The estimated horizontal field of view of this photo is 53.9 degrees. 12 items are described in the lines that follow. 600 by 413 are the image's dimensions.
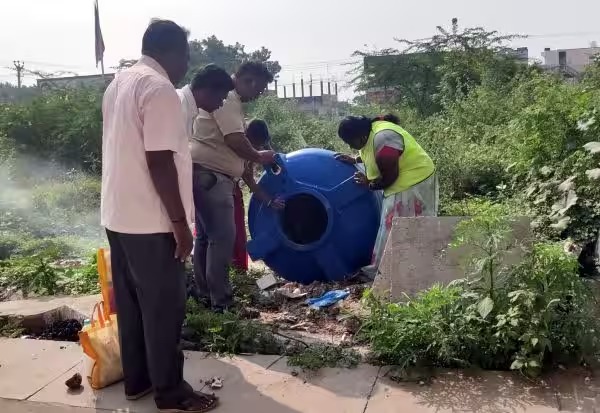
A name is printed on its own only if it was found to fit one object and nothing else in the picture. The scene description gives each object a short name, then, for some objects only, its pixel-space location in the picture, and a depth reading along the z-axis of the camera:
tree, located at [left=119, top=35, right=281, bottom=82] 42.47
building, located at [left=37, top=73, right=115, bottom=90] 24.95
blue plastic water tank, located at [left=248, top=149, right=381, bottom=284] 5.01
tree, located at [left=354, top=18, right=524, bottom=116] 17.44
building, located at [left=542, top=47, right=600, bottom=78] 47.75
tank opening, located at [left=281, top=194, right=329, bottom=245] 5.18
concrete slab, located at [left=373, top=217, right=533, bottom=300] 3.78
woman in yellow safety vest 4.59
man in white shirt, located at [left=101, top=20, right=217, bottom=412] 2.63
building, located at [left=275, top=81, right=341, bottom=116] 43.69
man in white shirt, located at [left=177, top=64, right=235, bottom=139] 3.80
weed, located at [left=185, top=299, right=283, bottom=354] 3.57
